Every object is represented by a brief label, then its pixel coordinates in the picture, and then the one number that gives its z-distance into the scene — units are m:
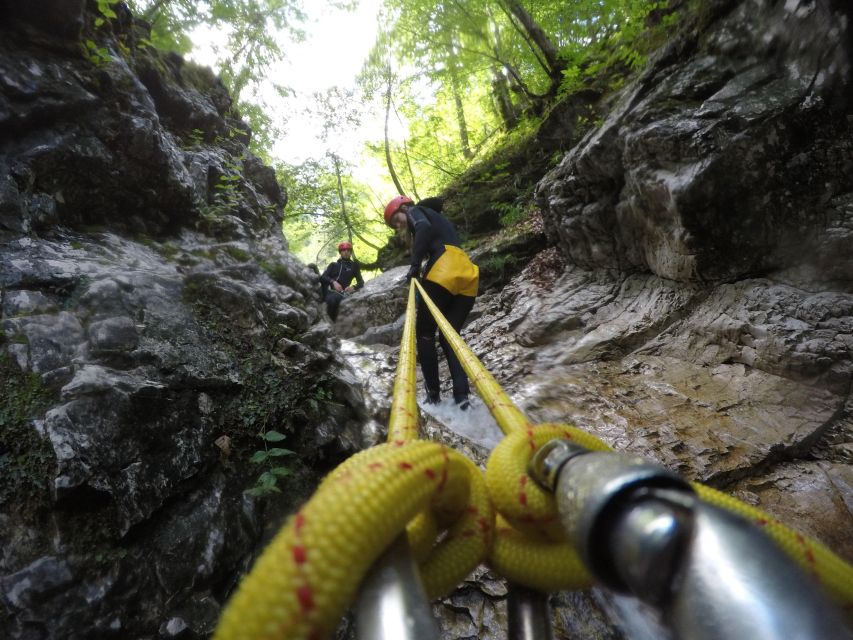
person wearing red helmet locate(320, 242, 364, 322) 8.57
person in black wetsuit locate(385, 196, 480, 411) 3.89
